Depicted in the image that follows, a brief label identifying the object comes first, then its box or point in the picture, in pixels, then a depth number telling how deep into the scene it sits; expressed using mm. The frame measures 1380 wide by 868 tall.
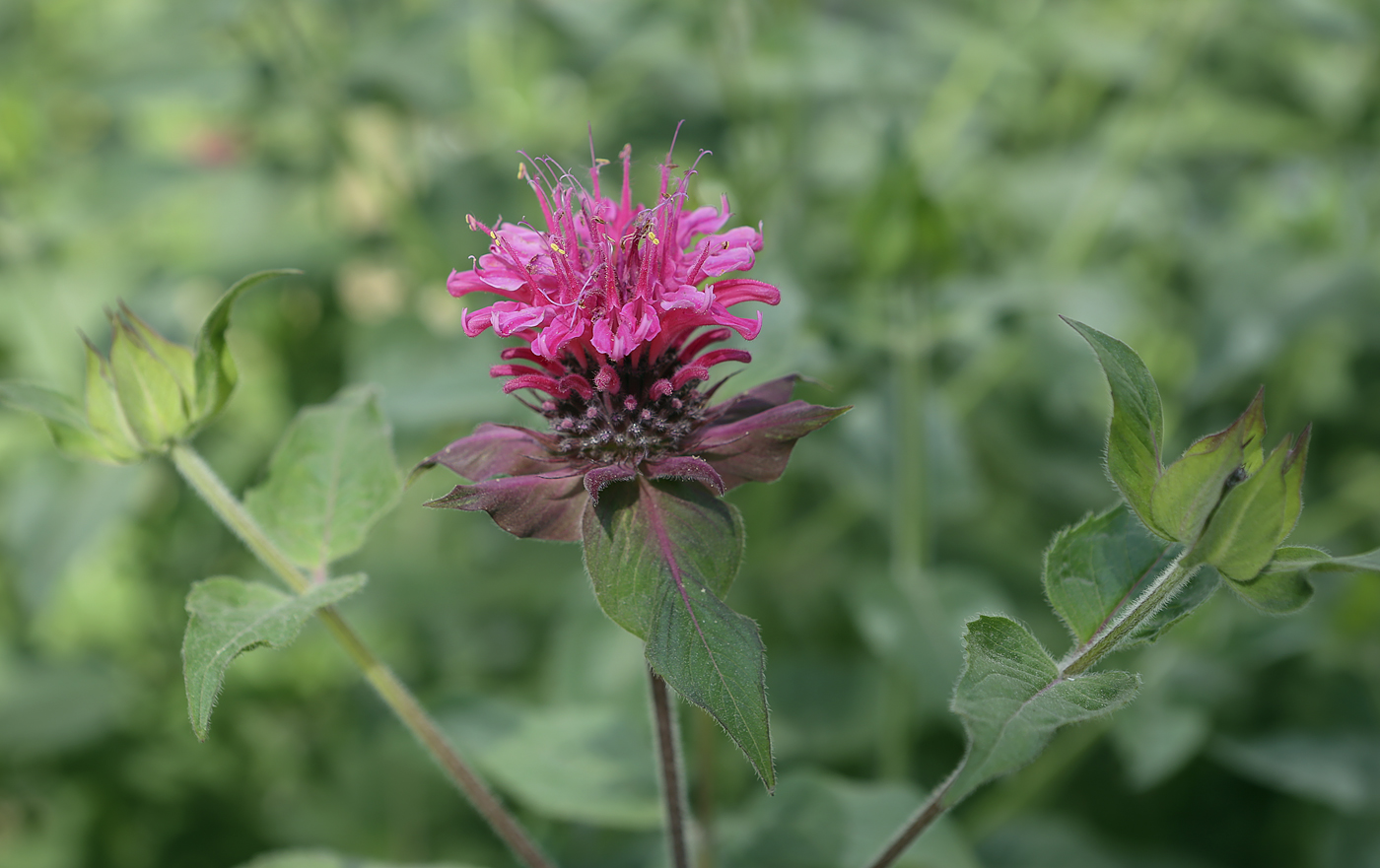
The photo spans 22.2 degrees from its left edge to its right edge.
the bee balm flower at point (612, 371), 581
